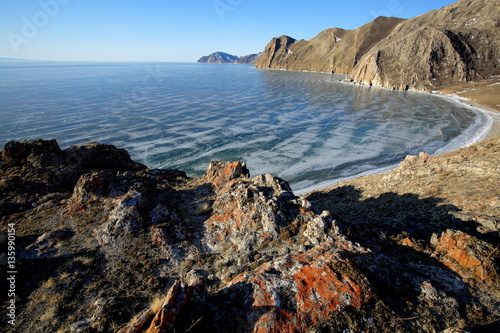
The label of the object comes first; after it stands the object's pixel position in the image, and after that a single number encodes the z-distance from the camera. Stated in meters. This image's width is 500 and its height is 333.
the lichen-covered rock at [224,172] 9.28
